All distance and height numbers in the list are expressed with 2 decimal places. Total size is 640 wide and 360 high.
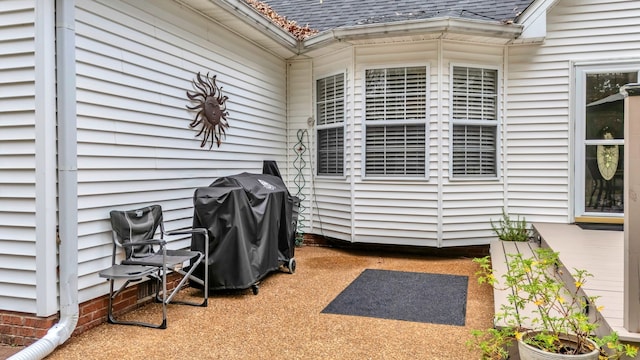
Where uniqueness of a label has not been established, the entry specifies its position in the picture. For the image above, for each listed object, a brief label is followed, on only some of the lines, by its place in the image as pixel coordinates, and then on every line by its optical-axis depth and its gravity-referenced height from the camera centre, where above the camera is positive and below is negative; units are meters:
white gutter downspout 3.10 +0.00
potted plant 2.19 -0.90
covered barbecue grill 4.23 -0.60
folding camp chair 3.45 -0.74
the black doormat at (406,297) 3.82 -1.25
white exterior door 5.73 +0.33
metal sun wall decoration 4.79 +0.67
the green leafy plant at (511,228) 5.87 -0.81
